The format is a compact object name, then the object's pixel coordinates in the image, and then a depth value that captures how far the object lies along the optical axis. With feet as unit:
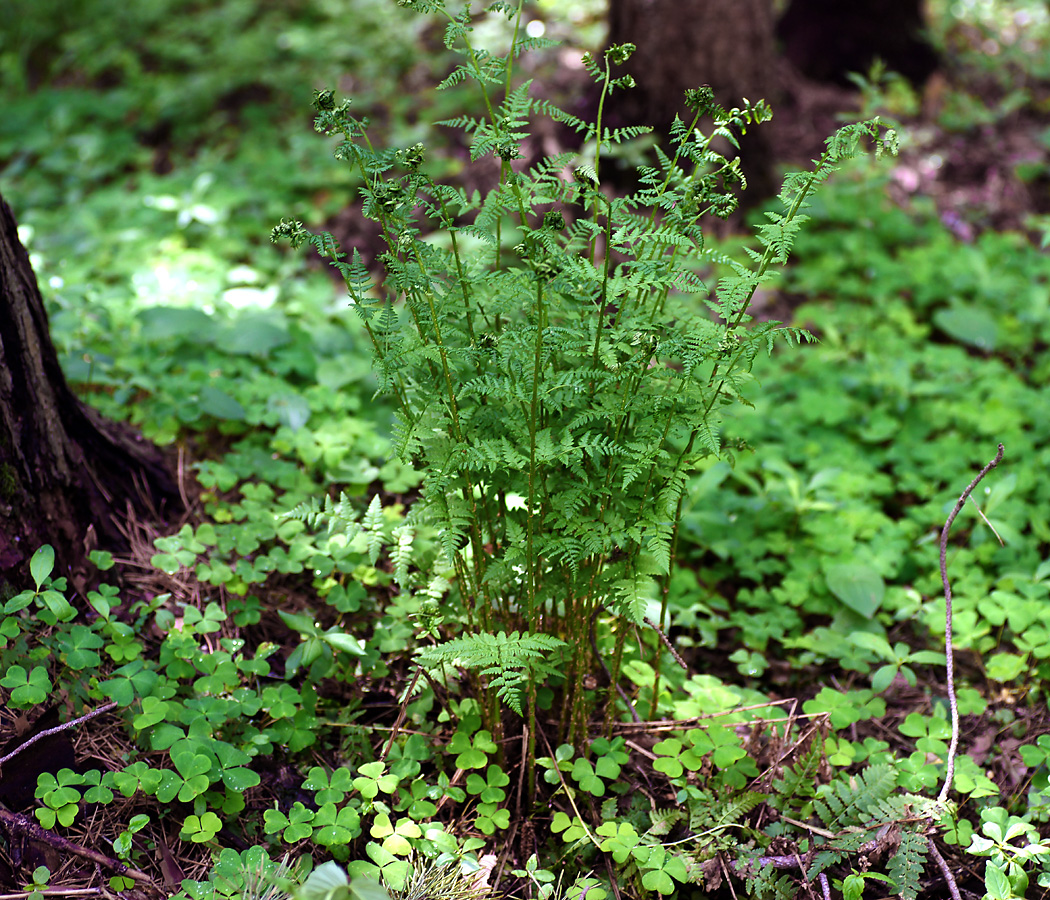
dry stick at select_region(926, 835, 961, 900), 3.78
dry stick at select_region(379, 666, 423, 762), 3.96
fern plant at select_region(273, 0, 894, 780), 3.63
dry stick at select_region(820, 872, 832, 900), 3.80
